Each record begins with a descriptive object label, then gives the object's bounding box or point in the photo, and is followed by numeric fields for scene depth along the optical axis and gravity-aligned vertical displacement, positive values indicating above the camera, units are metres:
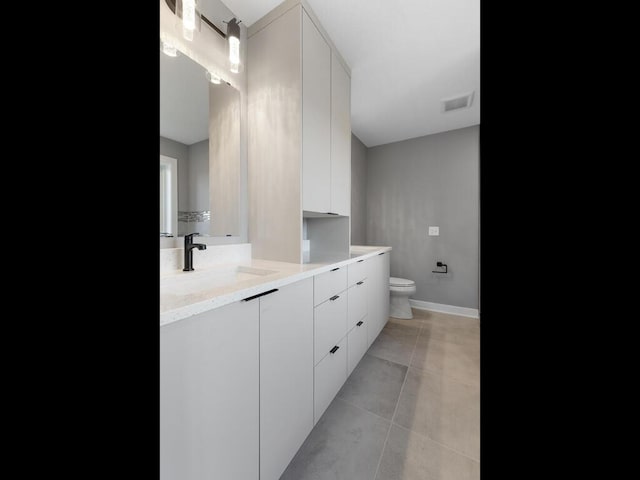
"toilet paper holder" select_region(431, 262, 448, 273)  3.00 -0.33
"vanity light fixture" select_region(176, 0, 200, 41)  1.06 +1.00
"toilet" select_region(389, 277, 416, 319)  2.72 -0.69
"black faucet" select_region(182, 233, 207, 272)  1.17 -0.06
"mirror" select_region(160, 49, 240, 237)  1.19 +0.46
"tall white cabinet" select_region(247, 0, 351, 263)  1.38 +0.68
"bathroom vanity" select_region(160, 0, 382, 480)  0.69 -0.14
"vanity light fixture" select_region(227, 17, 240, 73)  1.30 +1.06
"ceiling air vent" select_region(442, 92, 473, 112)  2.32 +1.35
